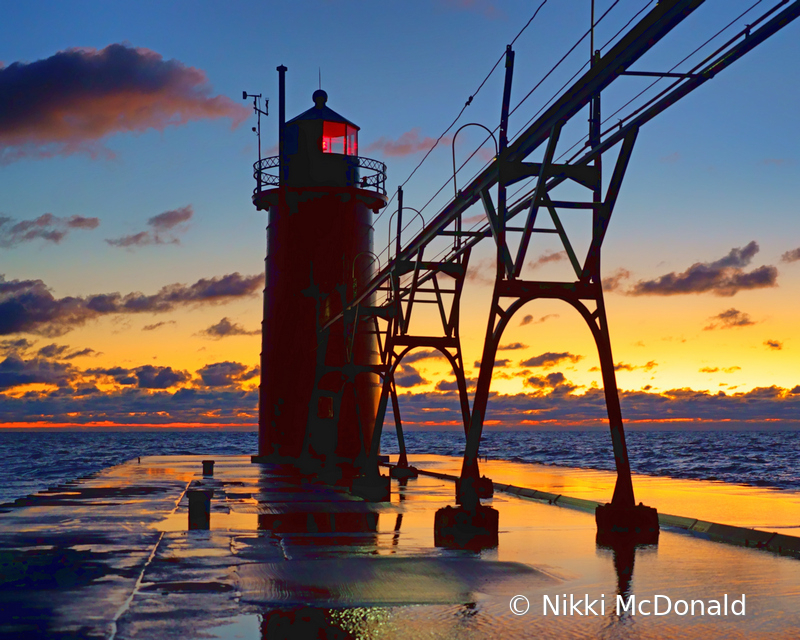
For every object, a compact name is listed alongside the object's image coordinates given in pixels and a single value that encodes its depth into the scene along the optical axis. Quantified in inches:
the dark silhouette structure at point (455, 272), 428.1
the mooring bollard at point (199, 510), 541.3
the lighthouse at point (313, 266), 1295.5
